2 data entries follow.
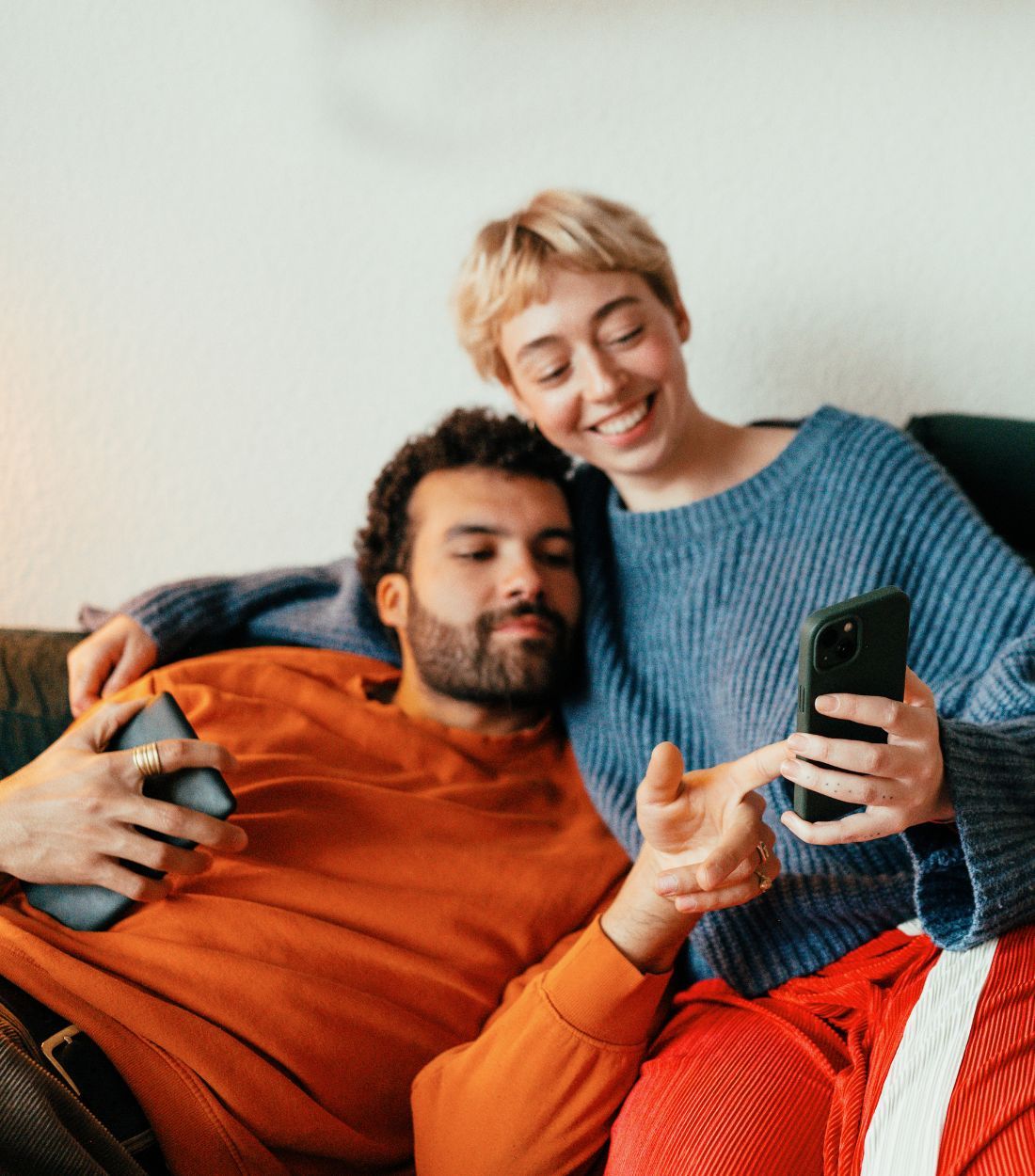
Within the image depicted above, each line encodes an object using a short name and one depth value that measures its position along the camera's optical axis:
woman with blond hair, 0.88
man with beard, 1.02
